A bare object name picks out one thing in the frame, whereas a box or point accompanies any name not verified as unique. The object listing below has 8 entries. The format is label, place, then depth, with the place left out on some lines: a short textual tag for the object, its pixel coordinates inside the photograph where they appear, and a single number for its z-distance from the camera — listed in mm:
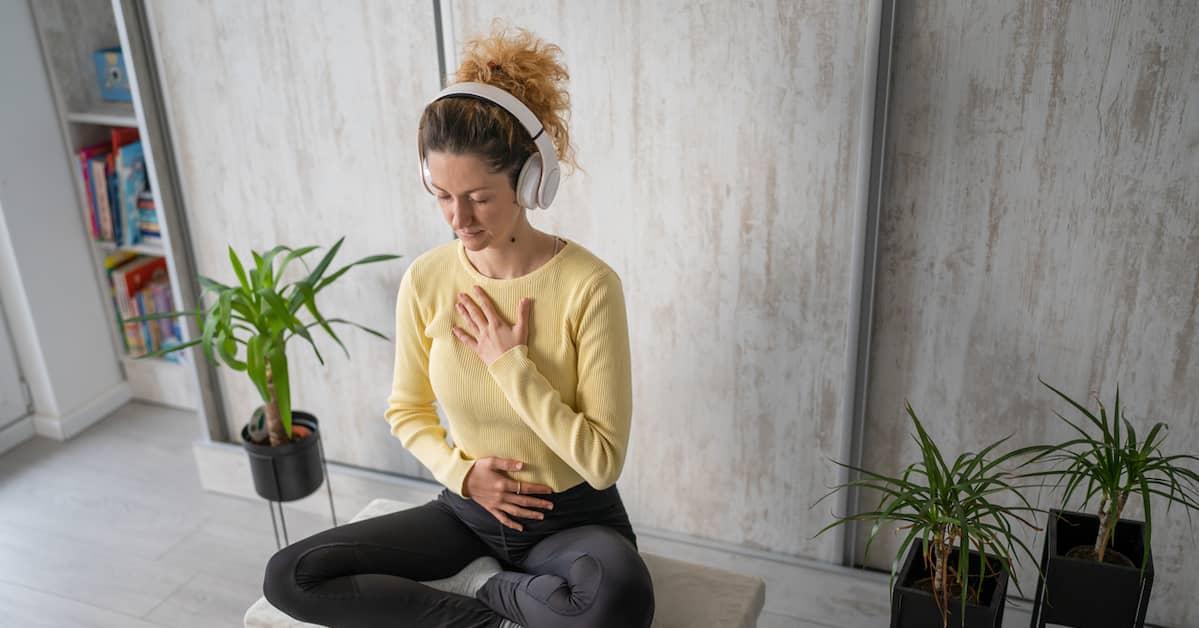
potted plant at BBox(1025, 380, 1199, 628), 1571
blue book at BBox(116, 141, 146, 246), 2955
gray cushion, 1792
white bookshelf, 2836
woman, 1581
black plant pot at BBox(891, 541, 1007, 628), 1603
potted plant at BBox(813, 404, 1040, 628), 1548
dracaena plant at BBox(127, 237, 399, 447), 2180
